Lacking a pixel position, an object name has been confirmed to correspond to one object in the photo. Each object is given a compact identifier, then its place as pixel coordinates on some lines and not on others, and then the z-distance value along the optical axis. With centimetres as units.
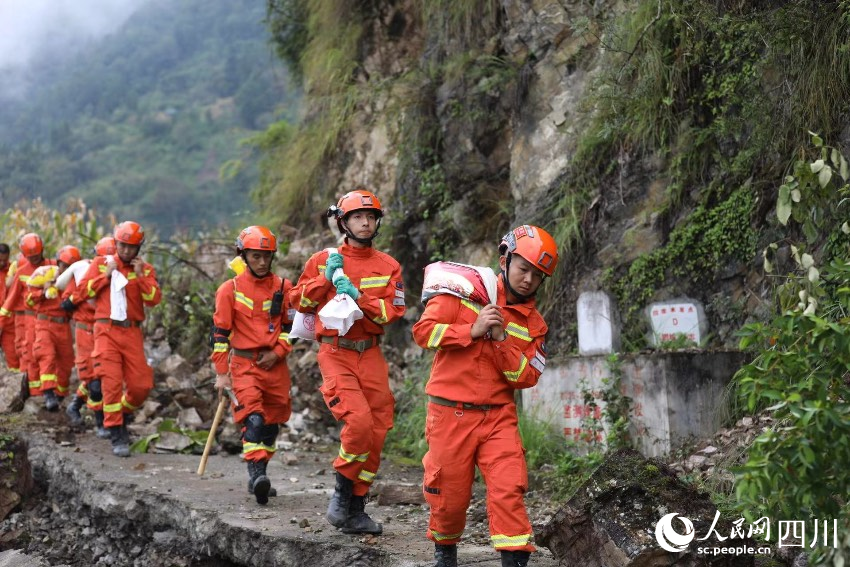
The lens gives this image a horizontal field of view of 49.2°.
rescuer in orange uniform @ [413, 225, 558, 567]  467
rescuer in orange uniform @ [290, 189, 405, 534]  587
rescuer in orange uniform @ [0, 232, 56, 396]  1211
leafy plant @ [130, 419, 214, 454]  988
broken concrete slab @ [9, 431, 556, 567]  567
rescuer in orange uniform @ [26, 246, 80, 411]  1159
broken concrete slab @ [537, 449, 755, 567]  442
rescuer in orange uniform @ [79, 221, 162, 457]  940
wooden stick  777
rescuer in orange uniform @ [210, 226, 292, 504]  705
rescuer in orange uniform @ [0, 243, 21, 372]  1323
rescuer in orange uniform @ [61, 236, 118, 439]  1016
